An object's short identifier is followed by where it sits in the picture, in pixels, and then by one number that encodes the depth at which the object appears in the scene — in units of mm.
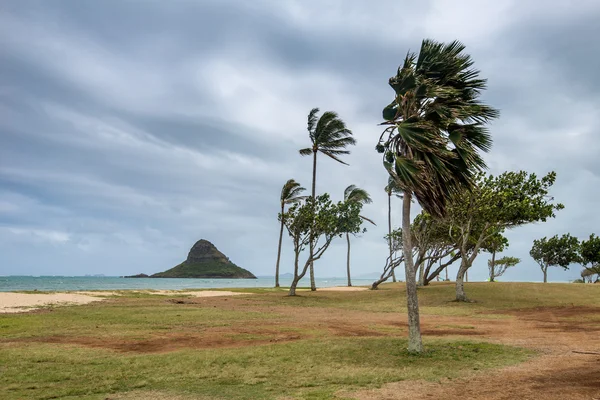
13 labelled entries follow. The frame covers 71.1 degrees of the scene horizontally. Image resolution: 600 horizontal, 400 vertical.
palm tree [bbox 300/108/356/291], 48094
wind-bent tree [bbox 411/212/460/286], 44500
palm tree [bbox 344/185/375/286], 67625
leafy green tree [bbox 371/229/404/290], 53781
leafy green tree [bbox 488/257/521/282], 95625
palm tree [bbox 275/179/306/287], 62281
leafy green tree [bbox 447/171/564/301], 30938
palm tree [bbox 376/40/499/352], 12672
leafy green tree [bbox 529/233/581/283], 74062
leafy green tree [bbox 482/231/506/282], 37803
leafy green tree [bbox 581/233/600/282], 67375
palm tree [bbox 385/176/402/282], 60844
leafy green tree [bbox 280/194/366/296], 43656
